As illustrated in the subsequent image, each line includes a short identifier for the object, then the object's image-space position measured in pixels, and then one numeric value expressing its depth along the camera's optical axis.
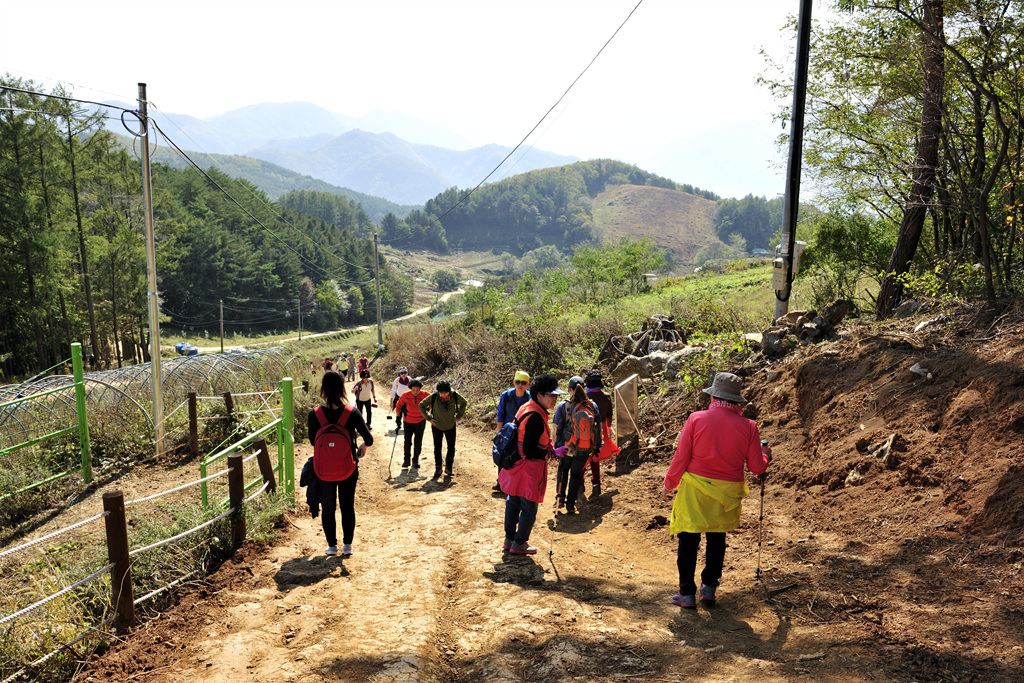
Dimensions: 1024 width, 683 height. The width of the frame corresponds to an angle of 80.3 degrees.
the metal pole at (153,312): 11.55
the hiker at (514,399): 7.95
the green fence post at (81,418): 9.41
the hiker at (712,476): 4.70
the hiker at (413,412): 10.33
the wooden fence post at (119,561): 4.44
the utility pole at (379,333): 40.42
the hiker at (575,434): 7.57
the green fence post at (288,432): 8.13
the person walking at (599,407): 8.17
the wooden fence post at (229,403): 12.25
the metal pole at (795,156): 10.05
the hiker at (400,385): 12.05
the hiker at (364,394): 13.88
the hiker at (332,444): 5.83
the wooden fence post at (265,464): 7.03
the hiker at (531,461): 5.75
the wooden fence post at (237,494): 6.06
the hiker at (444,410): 9.86
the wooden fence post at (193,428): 11.44
